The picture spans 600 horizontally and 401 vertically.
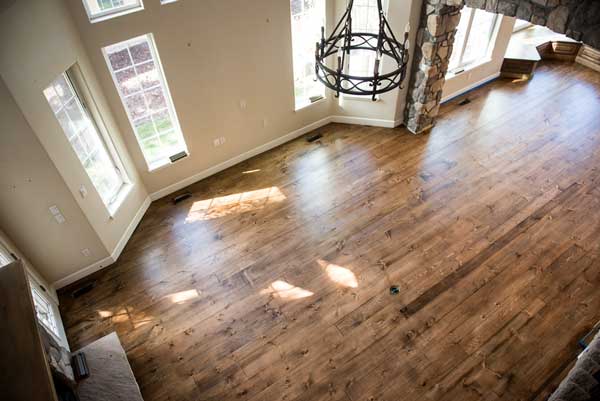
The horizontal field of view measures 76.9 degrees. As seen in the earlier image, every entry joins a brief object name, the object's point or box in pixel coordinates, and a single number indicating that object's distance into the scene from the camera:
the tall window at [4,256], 3.71
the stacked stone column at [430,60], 5.50
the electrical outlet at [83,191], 4.40
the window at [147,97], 4.76
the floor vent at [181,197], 5.89
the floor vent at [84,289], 4.75
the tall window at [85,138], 4.19
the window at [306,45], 5.88
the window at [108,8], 4.26
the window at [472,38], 6.85
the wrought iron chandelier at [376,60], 2.68
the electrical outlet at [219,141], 5.99
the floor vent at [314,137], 6.87
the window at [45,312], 3.93
